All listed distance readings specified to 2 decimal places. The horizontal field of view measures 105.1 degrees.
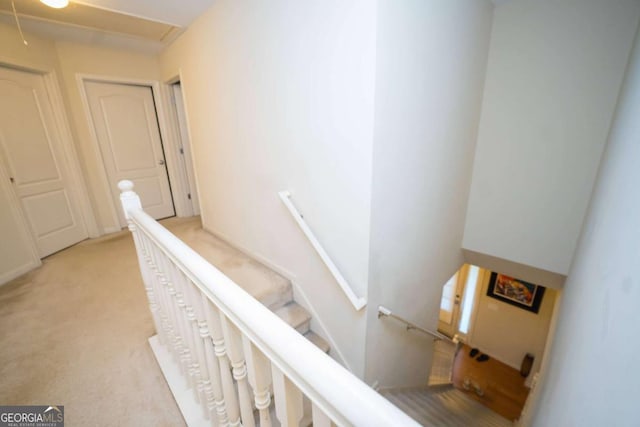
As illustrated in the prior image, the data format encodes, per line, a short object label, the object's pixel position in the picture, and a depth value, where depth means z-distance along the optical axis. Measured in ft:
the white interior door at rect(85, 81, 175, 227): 10.83
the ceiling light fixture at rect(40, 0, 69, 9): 5.96
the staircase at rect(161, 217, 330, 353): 6.86
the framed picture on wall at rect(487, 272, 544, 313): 14.43
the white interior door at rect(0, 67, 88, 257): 8.31
